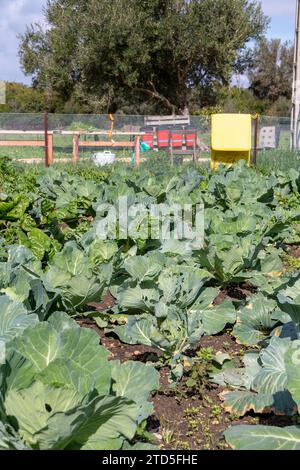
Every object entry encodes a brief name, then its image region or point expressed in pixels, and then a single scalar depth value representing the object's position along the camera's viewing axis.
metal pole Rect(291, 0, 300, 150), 18.48
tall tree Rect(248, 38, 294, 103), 54.62
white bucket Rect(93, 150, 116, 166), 17.94
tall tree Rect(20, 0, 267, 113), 26.78
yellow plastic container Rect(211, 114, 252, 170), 14.45
